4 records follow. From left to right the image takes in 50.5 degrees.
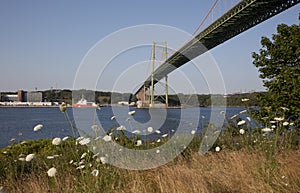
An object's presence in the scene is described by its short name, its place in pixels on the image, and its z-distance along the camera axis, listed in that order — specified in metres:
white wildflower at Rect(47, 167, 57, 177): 2.45
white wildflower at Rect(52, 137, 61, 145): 2.84
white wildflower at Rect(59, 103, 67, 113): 2.83
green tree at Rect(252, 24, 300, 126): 6.35
